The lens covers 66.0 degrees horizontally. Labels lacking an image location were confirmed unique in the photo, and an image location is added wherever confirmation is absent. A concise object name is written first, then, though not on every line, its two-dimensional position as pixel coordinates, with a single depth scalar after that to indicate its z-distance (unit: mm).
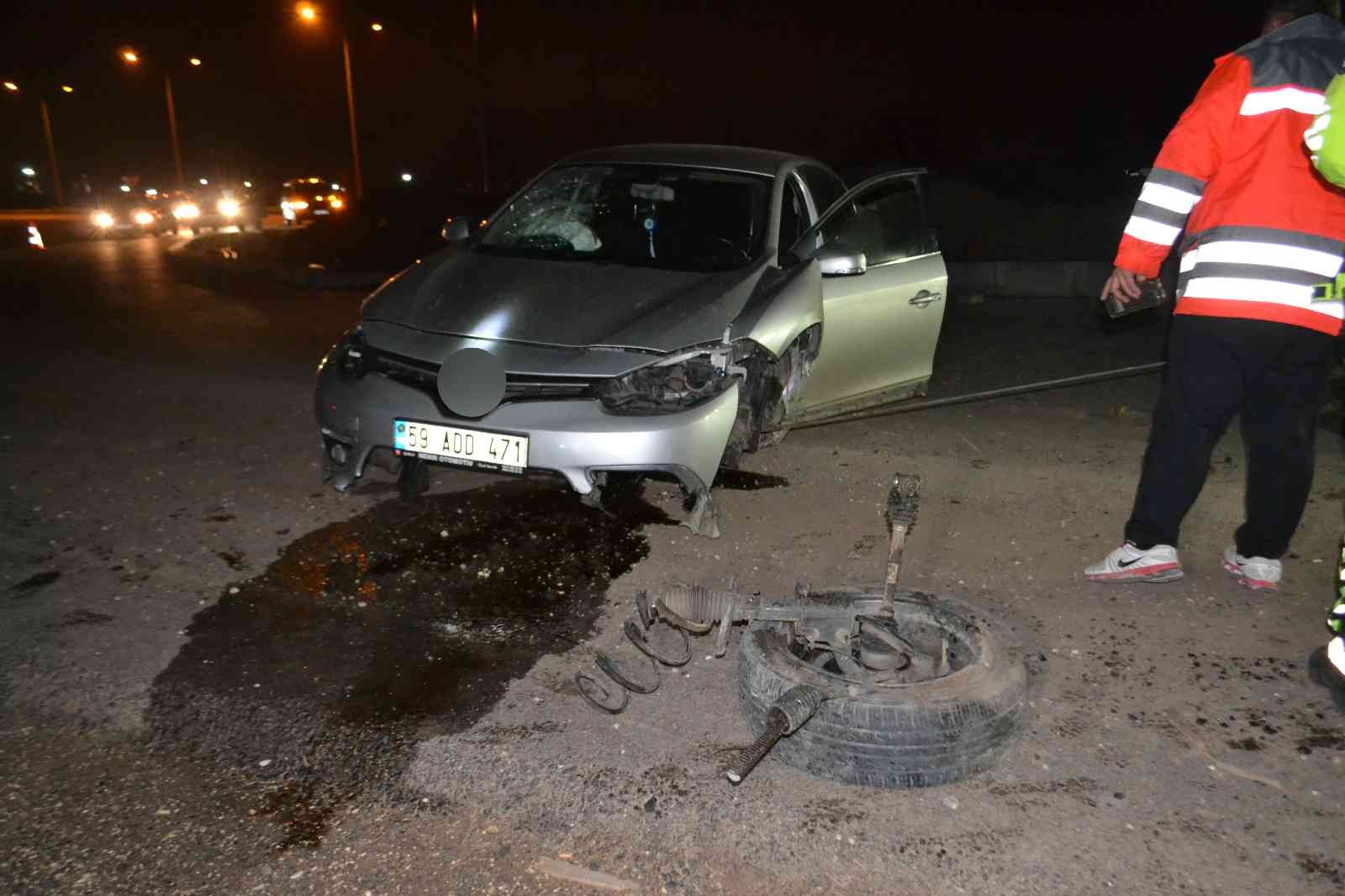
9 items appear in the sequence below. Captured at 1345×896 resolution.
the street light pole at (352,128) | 26312
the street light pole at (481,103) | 24688
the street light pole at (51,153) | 47844
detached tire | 2717
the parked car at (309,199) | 32531
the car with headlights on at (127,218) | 28859
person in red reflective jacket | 3516
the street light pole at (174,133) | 41750
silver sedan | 4223
